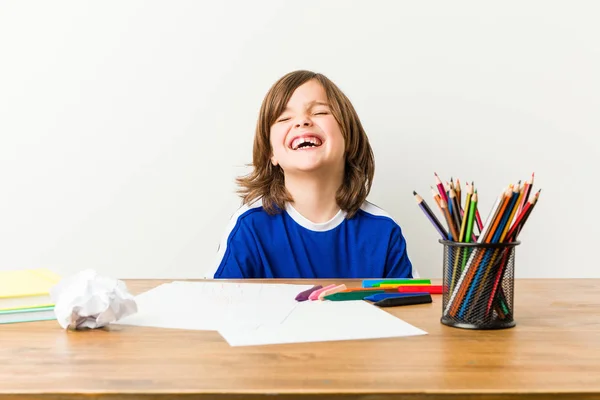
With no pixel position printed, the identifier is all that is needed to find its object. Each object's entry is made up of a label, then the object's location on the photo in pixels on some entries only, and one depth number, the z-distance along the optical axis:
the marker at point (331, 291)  0.95
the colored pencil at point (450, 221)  0.77
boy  1.48
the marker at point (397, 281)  1.03
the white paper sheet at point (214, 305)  0.80
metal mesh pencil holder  0.75
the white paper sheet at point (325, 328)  0.71
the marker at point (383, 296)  0.92
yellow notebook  0.85
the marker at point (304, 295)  0.95
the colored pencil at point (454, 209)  0.77
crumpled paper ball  0.77
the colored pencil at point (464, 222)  0.75
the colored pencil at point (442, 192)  0.79
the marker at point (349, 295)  0.95
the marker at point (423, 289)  0.99
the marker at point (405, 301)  0.91
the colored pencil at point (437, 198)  0.77
